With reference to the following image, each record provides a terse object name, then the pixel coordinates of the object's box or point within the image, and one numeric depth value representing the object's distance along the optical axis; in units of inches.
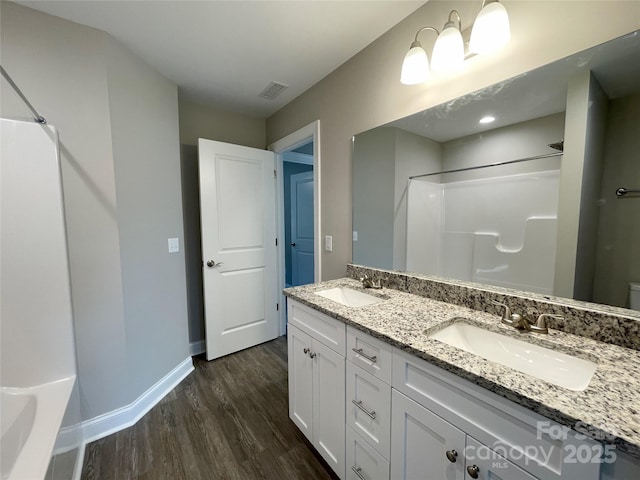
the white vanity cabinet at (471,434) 22.8
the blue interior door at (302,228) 158.7
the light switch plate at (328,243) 81.7
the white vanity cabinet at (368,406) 38.7
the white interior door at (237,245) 91.7
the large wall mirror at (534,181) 34.4
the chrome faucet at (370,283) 63.8
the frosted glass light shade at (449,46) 44.9
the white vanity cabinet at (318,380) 47.3
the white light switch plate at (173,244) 79.7
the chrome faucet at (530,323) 37.6
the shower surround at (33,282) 51.1
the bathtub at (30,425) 37.9
